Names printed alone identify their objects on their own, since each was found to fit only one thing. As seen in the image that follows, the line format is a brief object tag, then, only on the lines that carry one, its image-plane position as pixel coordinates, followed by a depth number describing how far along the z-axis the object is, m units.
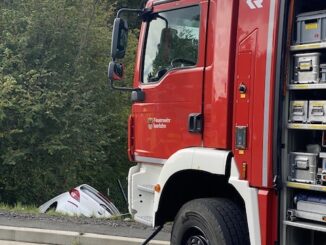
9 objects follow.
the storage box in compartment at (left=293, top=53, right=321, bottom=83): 4.50
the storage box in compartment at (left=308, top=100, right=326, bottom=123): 4.39
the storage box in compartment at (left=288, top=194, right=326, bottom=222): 4.40
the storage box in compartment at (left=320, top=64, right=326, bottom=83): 4.44
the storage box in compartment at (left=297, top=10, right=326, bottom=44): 4.51
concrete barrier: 7.79
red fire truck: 4.58
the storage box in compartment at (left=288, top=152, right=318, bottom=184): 4.47
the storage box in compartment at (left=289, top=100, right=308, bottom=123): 4.55
